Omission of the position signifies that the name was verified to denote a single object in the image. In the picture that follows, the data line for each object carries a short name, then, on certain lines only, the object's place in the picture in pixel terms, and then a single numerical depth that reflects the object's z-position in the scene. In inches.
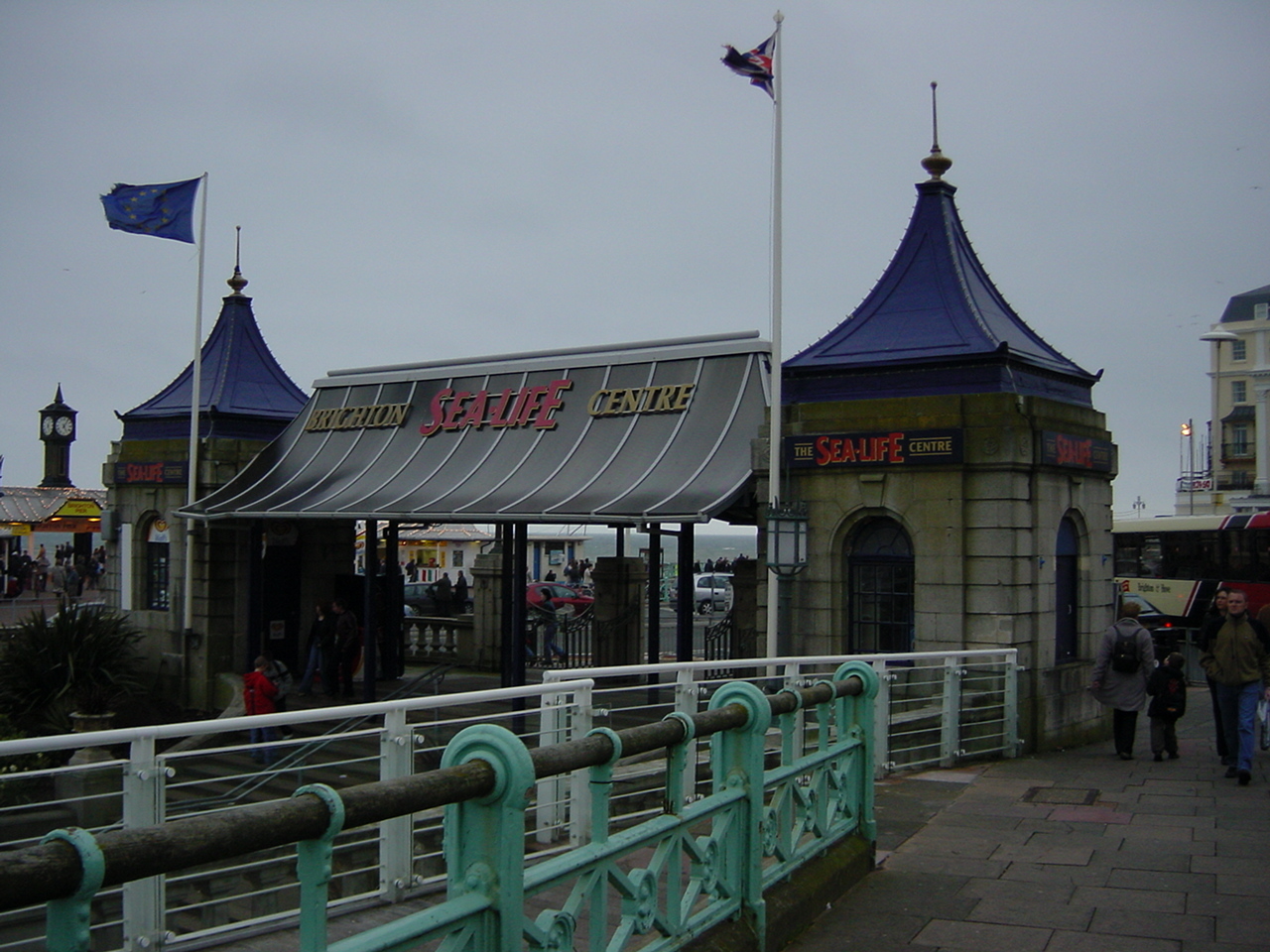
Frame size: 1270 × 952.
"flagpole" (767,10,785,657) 564.4
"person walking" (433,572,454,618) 1198.3
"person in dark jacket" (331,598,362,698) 796.0
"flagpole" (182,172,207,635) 844.0
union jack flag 605.9
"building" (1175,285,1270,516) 2918.3
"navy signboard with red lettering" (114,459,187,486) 876.0
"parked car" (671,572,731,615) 1539.1
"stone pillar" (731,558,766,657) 775.7
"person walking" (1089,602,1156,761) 481.1
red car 1310.9
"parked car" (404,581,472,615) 1286.9
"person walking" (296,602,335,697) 789.9
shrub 768.9
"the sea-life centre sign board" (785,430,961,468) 547.2
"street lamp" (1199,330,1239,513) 1610.5
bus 1101.1
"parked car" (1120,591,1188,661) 1053.2
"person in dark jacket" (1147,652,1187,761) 477.7
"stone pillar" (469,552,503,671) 952.3
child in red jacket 591.5
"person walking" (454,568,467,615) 1225.4
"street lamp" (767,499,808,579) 545.6
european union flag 858.8
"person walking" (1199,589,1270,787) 429.7
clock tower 2185.0
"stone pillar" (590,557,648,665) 860.6
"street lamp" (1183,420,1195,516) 2576.3
